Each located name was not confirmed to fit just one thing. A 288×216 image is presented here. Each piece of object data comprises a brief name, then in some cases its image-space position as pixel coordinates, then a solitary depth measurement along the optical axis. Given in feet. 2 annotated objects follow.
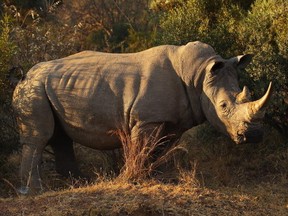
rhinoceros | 53.01
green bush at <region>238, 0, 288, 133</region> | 61.36
